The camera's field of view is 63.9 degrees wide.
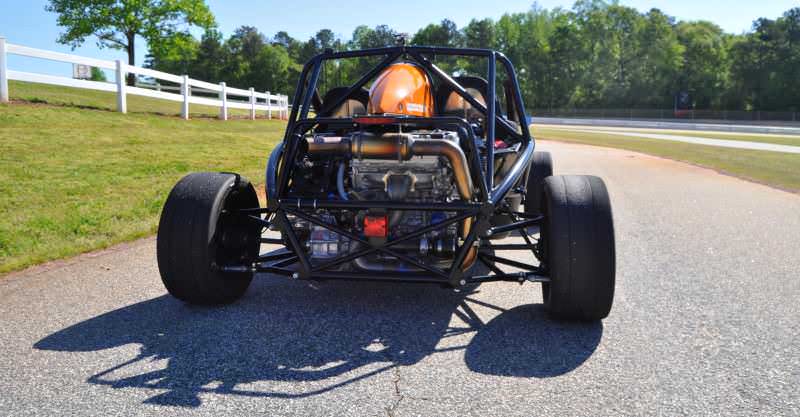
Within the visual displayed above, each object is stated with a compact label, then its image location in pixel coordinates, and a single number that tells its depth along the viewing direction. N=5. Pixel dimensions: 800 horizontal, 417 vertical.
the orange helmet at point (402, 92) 4.61
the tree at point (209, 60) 98.88
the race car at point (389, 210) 3.95
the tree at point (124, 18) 38.78
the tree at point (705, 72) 76.69
